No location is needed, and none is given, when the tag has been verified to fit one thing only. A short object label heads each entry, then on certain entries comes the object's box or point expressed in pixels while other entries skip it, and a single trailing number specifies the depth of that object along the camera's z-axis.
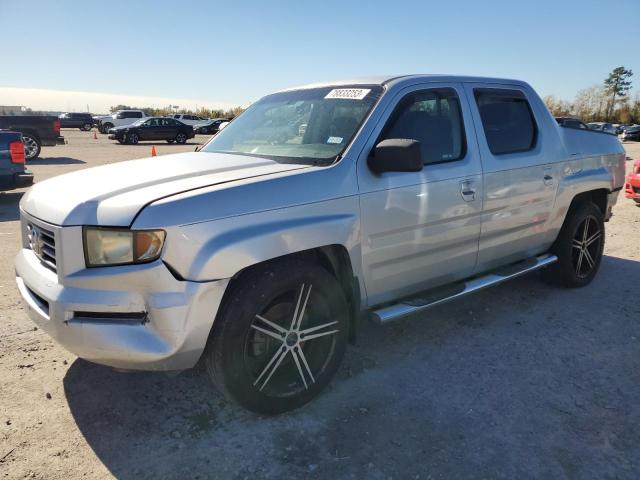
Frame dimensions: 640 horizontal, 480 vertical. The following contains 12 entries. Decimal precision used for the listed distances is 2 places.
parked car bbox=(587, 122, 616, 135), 29.16
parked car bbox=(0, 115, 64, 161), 17.02
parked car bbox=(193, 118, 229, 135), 40.66
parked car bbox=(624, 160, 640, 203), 8.91
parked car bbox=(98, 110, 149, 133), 37.41
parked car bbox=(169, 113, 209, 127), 41.47
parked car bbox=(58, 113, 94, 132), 43.69
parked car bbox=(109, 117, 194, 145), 27.95
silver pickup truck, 2.34
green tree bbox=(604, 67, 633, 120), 70.00
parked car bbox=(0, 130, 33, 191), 8.66
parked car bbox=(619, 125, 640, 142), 39.09
